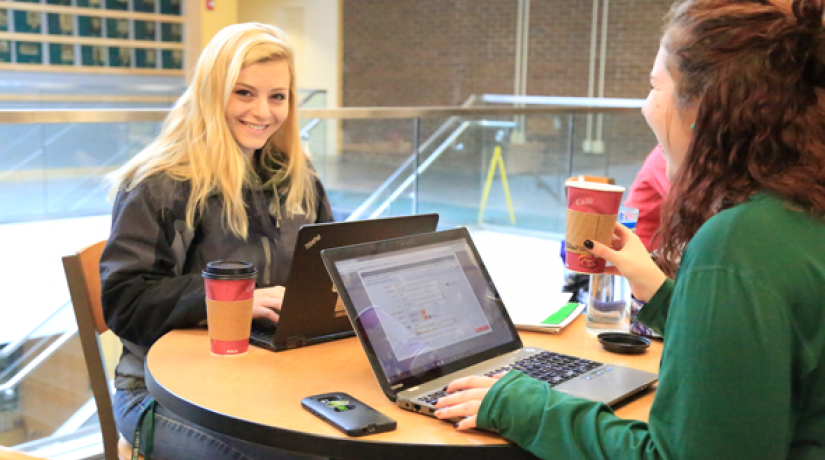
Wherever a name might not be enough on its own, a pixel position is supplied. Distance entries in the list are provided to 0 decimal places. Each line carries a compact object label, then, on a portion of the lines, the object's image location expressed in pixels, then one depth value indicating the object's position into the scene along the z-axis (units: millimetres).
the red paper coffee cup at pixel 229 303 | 1380
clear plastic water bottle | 1680
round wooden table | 1067
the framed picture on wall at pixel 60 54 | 9016
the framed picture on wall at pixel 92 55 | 9258
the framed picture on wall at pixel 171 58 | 9922
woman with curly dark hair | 906
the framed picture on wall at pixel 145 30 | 9703
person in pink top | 2346
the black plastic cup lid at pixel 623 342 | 1500
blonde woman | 1648
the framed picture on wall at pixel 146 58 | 9719
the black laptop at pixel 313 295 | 1429
